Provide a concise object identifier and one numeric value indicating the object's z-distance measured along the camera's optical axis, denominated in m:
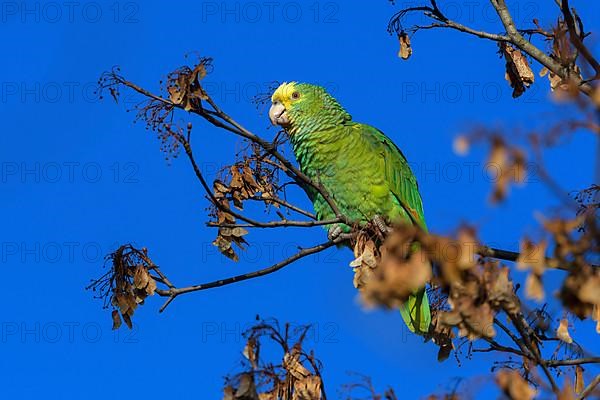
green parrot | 14.00
